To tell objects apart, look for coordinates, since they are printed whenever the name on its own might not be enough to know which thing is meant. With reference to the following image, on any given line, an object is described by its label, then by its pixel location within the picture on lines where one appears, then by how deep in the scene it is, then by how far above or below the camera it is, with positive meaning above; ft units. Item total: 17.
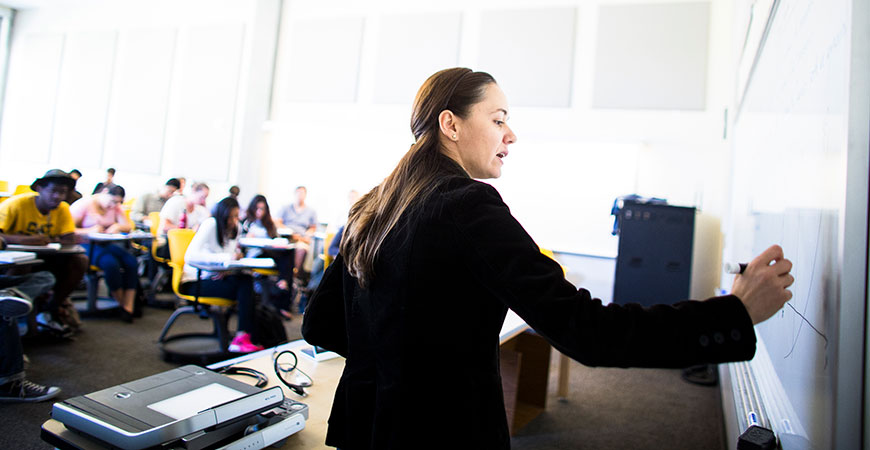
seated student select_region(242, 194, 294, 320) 16.90 -0.65
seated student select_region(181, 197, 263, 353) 12.21 -1.23
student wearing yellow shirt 11.65 -0.39
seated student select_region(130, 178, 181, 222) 22.41 +1.03
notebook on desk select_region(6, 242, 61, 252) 10.51 -0.73
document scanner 3.12 -1.22
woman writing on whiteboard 2.07 -0.21
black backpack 12.60 -2.34
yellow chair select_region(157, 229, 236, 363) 12.10 -2.20
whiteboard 2.04 +0.26
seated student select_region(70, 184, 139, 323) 15.15 -0.85
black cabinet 16.08 +0.39
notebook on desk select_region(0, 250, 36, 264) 8.87 -0.80
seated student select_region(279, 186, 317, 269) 22.25 +0.71
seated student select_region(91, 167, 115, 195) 20.49 +1.70
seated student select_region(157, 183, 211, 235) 17.99 +0.49
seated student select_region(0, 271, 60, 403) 8.52 -2.54
